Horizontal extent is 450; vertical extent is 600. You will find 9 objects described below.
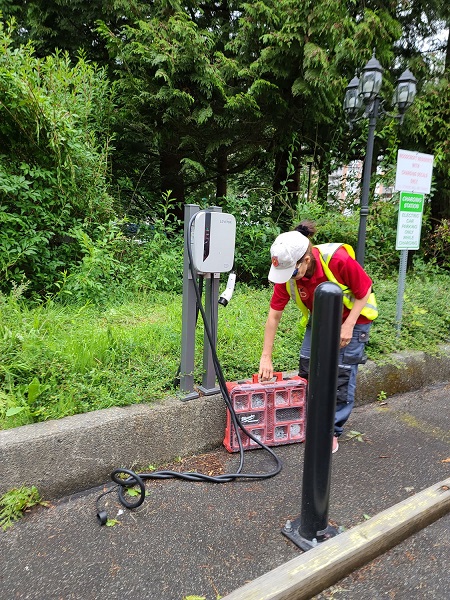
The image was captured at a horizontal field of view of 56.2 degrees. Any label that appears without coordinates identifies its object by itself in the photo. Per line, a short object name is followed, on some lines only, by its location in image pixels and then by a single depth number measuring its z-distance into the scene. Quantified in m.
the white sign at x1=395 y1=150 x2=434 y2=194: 4.18
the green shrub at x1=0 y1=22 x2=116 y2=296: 4.37
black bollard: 1.92
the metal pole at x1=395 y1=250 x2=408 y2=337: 4.44
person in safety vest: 2.55
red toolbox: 2.90
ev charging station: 2.66
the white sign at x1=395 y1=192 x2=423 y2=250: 4.34
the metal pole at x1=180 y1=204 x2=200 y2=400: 2.85
